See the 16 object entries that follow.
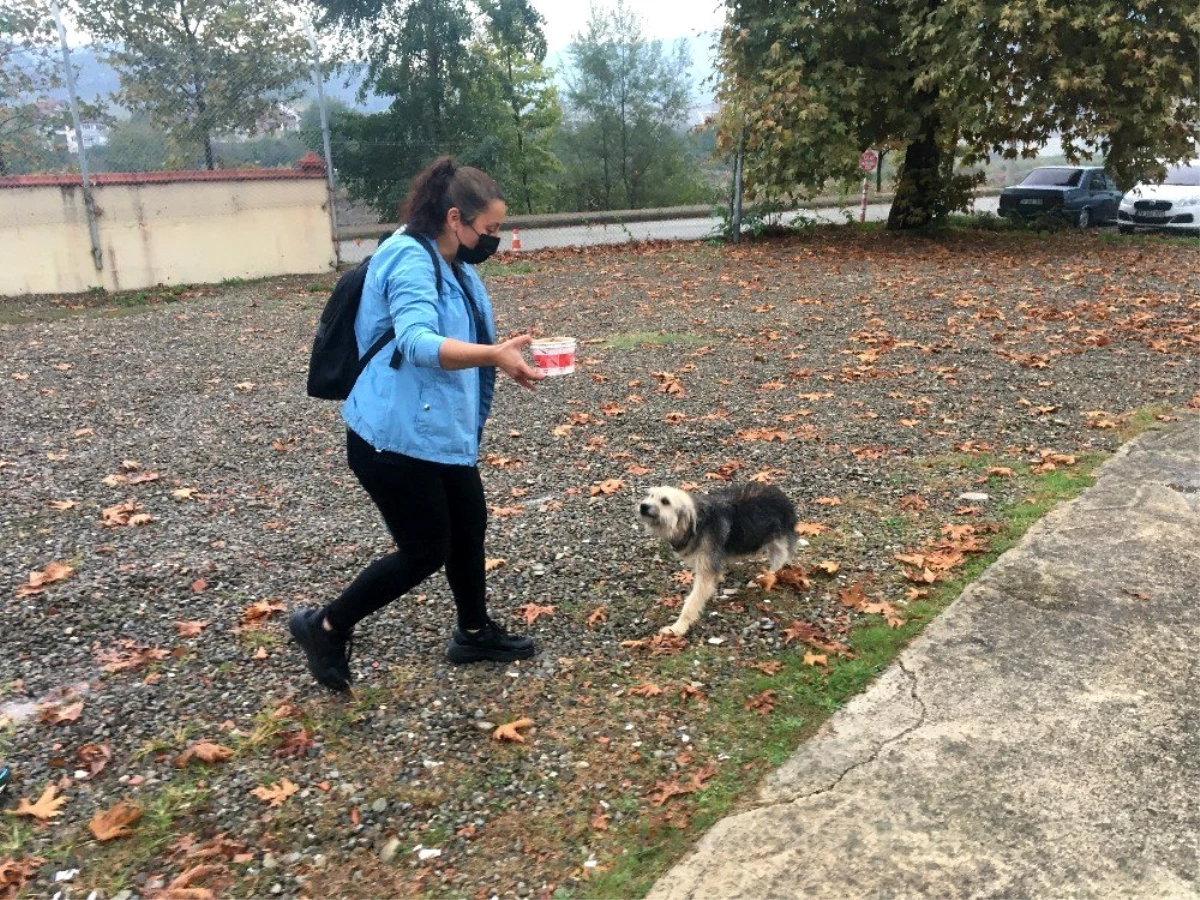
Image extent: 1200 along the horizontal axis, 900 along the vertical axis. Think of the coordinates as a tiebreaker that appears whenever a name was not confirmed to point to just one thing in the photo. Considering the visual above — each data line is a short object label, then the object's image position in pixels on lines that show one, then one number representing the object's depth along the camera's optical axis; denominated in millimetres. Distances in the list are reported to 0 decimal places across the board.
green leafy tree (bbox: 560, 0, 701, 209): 34875
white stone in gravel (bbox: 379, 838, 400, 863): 2744
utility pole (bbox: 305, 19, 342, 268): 15156
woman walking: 2887
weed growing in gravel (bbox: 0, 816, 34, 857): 2777
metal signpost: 18844
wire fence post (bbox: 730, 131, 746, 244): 16686
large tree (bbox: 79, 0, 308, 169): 14453
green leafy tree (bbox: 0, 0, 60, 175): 12867
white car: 18625
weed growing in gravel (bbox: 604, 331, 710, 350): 9438
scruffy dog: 3939
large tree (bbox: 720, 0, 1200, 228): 13320
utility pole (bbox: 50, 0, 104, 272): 12914
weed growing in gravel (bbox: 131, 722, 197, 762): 3205
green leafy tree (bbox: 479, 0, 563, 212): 23672
